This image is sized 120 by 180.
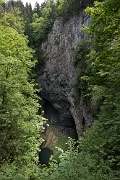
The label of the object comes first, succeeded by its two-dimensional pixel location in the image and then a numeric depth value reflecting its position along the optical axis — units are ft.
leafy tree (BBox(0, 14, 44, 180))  29.96
